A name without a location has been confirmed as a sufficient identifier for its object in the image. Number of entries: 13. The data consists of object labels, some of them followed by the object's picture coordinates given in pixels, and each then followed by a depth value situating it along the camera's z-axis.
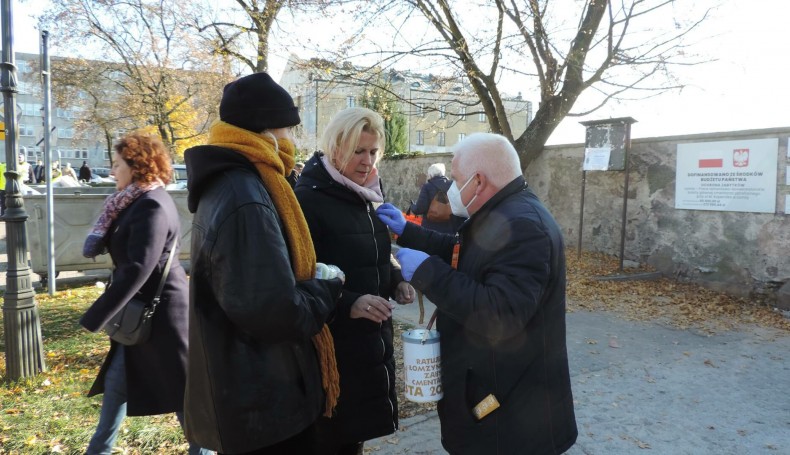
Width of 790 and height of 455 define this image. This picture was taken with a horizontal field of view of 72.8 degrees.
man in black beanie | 1.51
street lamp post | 4.10
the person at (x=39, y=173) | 22.65
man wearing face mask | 1.73
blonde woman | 2.14
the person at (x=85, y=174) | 27.05
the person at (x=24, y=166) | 13.95
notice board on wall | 8.70
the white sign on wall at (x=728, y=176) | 7.07
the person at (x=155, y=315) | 2.48
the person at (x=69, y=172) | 17.28
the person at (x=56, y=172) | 17.00
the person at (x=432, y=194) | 6.54
